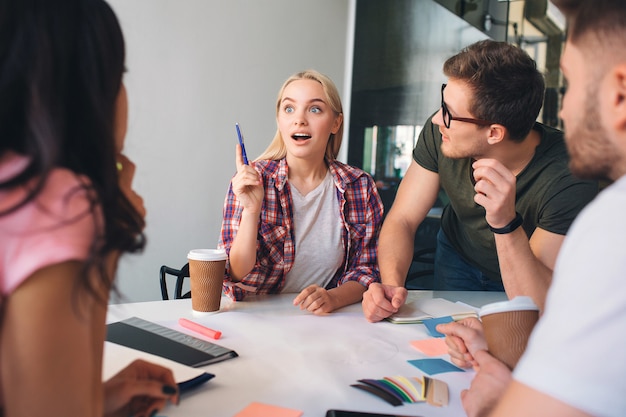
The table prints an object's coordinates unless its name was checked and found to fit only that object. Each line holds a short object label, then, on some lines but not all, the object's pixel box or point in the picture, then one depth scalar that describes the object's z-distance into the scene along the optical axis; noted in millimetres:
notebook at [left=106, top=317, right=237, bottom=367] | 1149
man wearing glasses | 1603
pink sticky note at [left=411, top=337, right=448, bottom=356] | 1309
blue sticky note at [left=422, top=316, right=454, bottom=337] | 1437
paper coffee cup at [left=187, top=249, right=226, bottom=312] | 1488
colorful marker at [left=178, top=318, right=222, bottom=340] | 1307
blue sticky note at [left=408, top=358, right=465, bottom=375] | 1186
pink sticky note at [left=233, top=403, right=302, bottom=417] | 923
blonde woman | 1967
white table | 979
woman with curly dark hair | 567
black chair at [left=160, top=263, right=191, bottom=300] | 2112
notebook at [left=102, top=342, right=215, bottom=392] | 1006
